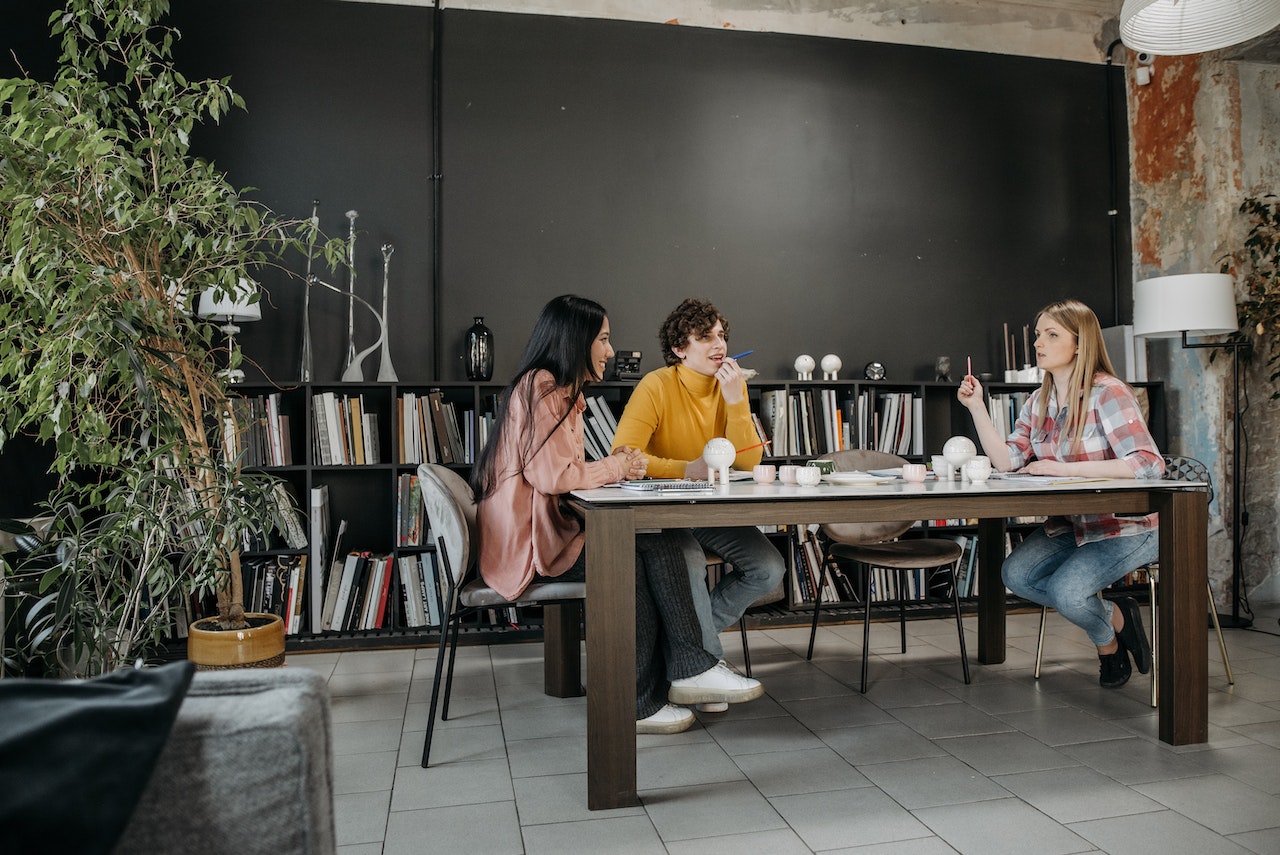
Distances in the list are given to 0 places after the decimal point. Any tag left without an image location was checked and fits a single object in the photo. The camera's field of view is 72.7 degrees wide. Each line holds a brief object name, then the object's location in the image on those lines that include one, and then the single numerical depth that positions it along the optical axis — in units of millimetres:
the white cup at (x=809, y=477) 2533
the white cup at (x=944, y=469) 2797
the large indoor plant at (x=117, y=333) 2275
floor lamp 3945
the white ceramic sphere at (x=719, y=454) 2598
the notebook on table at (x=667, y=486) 2422
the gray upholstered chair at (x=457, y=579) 2477
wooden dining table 2133
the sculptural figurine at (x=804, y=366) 4211
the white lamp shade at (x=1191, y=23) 2297
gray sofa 765
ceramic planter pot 2611
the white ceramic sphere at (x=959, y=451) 2756
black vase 3877
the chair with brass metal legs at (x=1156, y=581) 2809
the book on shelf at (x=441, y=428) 3846
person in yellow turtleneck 3178
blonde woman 2822
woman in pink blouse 2549
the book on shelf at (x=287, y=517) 2768
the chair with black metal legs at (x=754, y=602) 3021
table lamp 3500
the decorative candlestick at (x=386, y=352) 3861
